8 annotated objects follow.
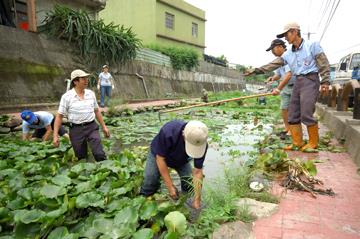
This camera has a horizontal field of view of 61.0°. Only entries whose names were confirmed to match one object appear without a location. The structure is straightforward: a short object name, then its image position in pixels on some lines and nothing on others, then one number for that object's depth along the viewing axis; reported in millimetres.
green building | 23969
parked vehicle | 15032
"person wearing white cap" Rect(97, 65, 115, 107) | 11305
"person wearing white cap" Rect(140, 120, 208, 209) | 2467
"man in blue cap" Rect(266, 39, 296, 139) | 5594
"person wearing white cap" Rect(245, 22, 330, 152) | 4453
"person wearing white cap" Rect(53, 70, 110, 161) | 4227
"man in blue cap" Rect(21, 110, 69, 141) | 5035
